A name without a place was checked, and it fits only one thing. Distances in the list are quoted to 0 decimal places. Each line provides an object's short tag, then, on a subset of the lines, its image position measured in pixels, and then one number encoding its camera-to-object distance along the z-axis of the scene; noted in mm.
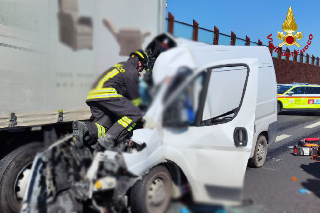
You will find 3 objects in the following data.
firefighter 2850
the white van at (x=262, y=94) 3579
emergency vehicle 14797
